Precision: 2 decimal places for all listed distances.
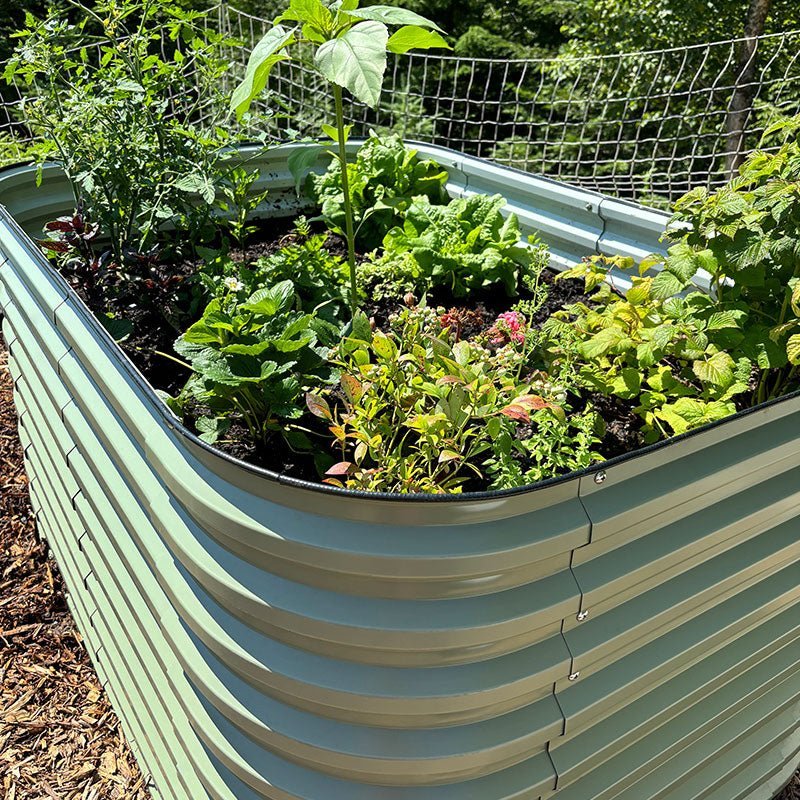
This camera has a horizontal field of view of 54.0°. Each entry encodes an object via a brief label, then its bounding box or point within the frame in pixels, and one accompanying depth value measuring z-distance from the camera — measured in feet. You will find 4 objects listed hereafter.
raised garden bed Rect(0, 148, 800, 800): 3.38
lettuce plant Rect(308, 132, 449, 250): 8.38
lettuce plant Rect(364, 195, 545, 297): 7.44
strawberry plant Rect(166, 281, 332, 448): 4.71
